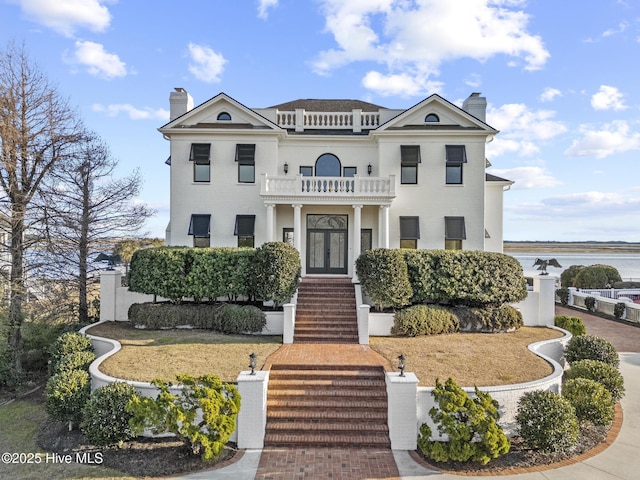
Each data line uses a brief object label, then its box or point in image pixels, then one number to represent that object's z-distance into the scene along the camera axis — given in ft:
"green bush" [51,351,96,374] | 36.72
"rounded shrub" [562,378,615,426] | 29.94
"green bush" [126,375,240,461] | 25.46
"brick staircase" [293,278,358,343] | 46.60
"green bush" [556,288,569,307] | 92.59
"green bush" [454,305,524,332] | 51.08
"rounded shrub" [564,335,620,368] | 40.65
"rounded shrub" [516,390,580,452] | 26.45
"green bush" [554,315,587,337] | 54.13
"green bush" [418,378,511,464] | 25.43
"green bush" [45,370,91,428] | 30.45
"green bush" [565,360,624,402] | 34.06
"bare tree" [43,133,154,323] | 53.11
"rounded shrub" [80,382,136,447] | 27.04
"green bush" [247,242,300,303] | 49.93
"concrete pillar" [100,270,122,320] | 57.16
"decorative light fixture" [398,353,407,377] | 29.66
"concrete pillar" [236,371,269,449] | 28.32
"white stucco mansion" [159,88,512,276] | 67.10
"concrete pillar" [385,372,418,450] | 28.19
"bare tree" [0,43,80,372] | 45.21
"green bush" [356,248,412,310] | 49.34
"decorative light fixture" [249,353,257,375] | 29.77
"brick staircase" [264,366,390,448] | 28.76
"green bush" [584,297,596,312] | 82.28
